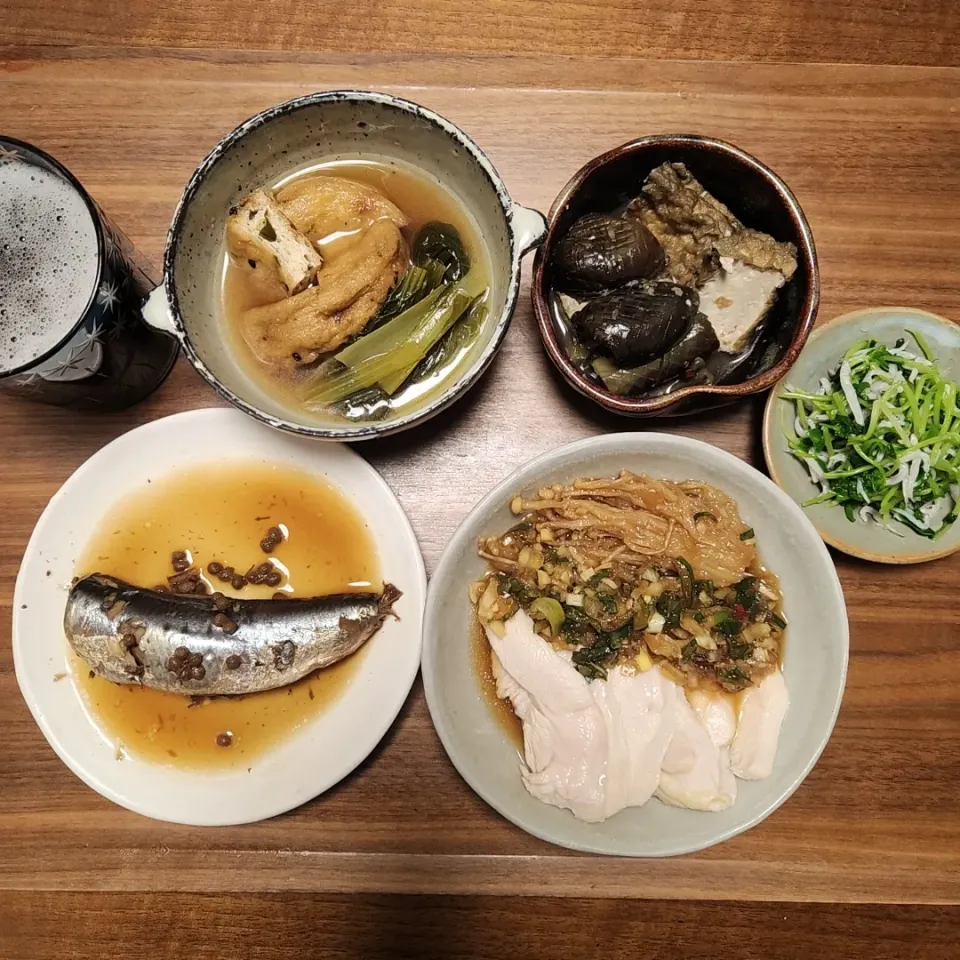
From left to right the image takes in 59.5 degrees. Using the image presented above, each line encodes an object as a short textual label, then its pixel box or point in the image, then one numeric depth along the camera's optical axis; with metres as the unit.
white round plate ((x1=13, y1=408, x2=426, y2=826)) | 0.40
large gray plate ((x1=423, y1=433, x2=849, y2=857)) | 0.37
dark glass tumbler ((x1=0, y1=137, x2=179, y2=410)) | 0.35
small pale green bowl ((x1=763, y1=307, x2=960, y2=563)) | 0.40
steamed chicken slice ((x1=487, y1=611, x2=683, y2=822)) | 0.38
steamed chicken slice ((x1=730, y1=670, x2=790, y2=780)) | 0.38
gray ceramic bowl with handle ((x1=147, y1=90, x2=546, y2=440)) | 0.35
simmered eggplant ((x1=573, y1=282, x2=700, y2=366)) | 0.36
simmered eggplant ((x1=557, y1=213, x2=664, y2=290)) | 0.37
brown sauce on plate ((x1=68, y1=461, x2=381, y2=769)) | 0.42
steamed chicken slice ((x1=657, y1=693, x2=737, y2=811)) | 0.38
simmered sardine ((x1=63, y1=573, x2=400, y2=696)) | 0.40
